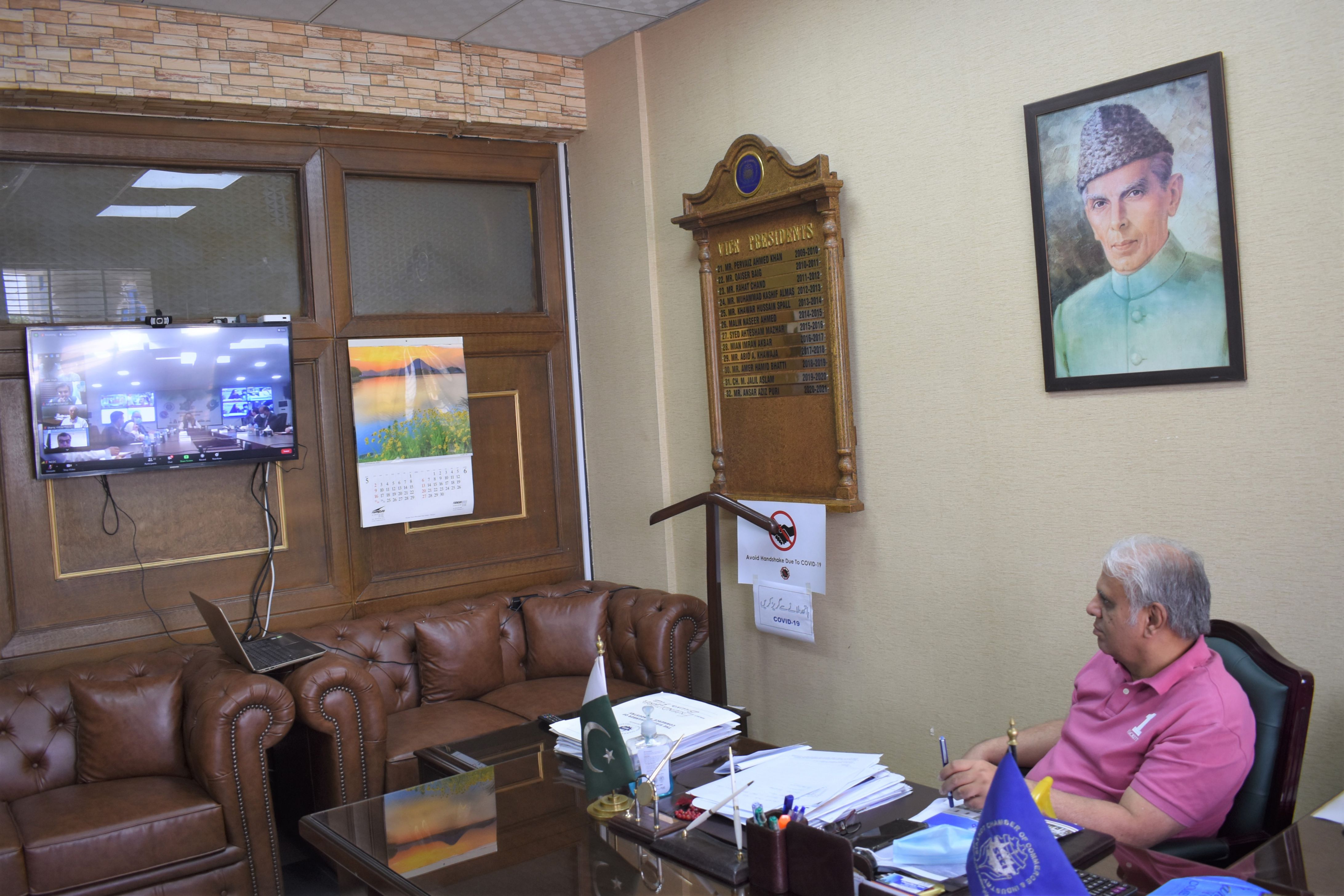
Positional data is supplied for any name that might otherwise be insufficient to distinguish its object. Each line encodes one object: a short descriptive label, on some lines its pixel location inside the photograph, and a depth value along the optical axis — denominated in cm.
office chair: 198
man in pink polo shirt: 196
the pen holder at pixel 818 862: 163
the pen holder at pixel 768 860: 172
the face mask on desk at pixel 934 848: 171
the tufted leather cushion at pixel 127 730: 339
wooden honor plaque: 355
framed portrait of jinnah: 260
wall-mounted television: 365
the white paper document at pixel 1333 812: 186
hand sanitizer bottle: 215
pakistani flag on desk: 206
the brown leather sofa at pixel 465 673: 341
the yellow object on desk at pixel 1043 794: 175
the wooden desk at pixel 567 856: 168
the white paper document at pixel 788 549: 367
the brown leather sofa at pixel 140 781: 299
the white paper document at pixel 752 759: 222
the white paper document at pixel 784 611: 375
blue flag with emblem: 134
